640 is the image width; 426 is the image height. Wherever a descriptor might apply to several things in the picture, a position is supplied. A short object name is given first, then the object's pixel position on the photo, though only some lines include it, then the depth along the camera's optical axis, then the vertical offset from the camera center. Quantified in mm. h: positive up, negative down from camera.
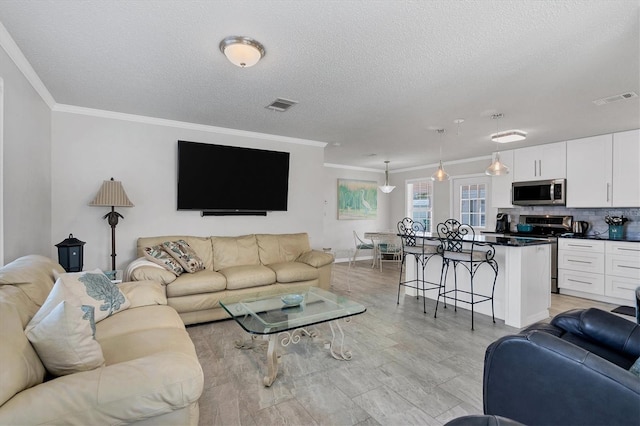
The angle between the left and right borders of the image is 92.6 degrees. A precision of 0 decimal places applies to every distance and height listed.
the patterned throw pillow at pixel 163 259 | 3347 -554
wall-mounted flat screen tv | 4102 +454
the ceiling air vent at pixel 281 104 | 3309 +1182
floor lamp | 3363 +97
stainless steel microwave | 5039 +348
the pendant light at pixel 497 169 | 4129 +591
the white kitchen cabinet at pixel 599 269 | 4219 -816
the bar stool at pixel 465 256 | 3439 -502
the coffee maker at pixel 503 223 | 5848 -206
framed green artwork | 7777 +311
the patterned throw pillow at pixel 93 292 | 1867 -577
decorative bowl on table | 2600 -765
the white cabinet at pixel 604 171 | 4328 +641
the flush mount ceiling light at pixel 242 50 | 2131 +1138
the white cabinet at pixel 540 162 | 5043 +874
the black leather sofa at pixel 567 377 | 1107 -681
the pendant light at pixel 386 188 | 7169 +551
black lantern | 2924 -439
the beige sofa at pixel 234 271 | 3227 -744
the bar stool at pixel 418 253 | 3962 -537
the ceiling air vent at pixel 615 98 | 3016 +1176
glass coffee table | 2170 -812
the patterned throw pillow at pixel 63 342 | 1256 -554
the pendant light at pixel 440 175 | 4625 +560
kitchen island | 3334 -794
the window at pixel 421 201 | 7625 +270
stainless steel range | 4941 -275
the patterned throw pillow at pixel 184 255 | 3539 -538
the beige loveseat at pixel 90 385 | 1068 -682
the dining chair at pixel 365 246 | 6852 -794
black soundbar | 4332 -44
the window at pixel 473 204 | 6457 +175
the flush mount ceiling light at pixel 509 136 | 4332 +1107
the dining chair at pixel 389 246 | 6754 -768
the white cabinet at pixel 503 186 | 5715 +494
